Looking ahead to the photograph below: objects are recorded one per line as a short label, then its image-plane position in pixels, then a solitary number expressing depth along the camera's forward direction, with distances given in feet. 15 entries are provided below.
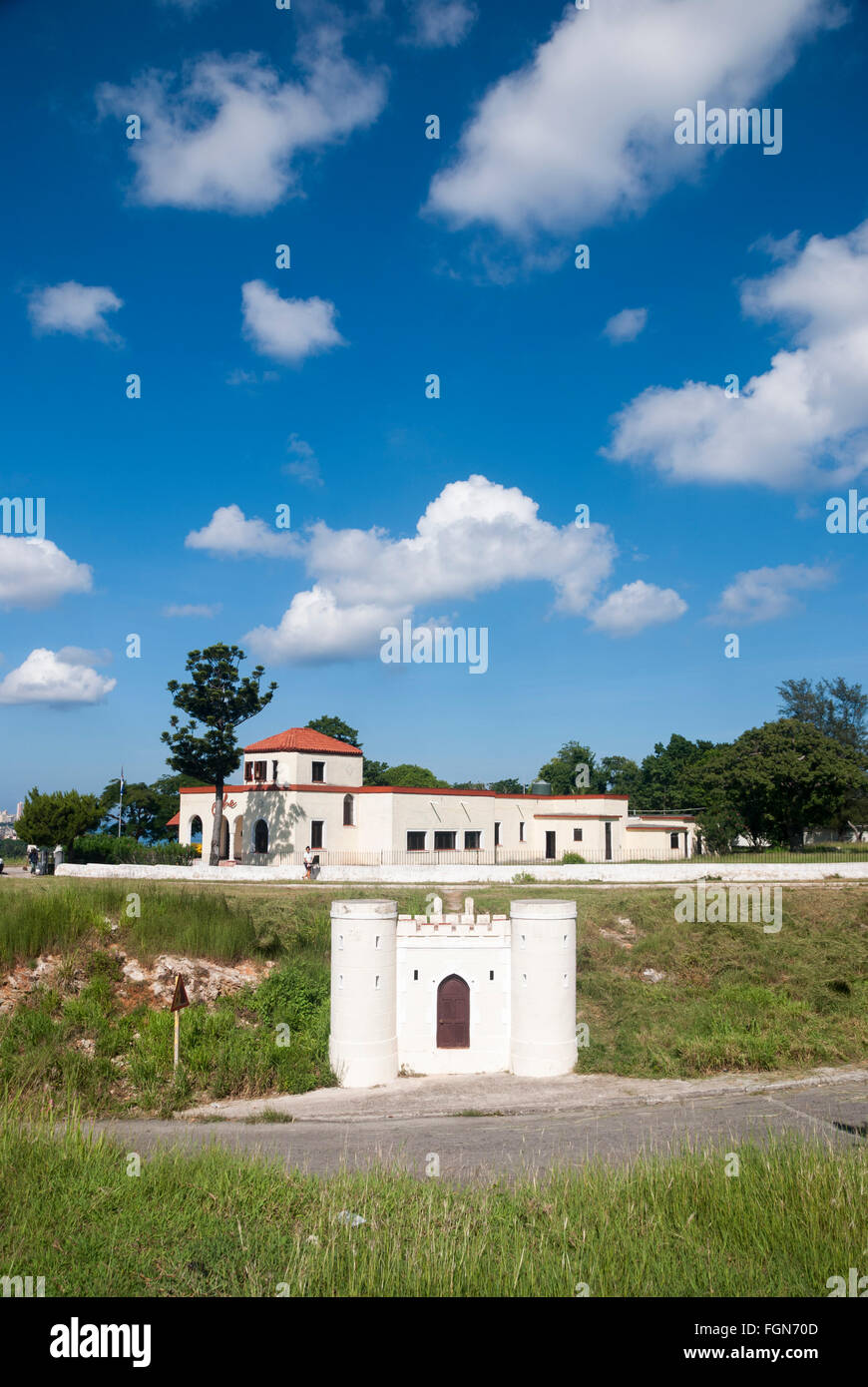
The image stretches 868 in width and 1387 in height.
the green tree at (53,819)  161.48
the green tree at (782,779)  166.61
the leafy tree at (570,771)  314.14
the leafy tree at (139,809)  281.13
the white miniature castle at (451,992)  71.82
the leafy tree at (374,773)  304.09
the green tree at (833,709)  295.07
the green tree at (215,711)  160.45
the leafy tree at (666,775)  289.33
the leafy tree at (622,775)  329.31
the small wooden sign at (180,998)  68.59
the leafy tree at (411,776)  299.17
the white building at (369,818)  161.17
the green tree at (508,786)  371.04
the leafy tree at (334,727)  292.81
